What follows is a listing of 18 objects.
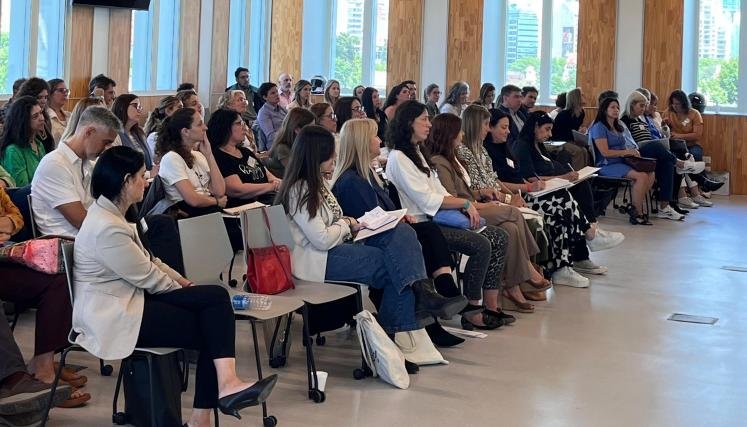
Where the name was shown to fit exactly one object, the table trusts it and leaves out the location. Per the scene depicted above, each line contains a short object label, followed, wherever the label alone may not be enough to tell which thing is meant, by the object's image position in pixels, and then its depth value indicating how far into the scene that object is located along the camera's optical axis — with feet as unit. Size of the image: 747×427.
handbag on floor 12.51
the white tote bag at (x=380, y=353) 15.34
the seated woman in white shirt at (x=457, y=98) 37.58
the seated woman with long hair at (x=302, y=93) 35.86
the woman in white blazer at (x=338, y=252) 16.05
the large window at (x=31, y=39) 32.14
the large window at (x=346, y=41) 53.78
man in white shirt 14.93
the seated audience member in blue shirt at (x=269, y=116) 33.73
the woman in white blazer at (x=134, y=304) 12.01
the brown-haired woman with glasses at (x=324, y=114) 24.41
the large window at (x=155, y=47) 40.50
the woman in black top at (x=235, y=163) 20.75
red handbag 15.12
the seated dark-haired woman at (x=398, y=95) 34.71
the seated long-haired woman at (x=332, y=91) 38.57
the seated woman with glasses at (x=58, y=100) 27.22
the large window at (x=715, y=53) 48.14
